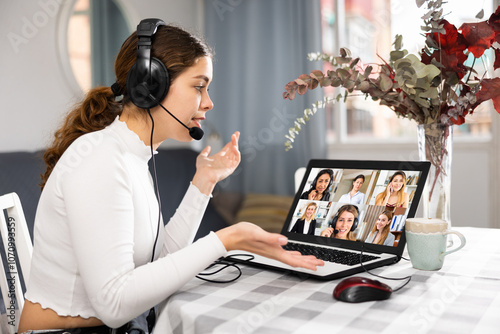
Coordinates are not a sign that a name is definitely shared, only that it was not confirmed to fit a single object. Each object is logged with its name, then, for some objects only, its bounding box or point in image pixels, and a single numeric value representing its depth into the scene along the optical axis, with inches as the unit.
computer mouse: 28.2
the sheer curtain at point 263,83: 113.6
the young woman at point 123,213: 30.0
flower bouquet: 39.5
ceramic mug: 34.7
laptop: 37.5
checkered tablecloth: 24.9
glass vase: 41.8
